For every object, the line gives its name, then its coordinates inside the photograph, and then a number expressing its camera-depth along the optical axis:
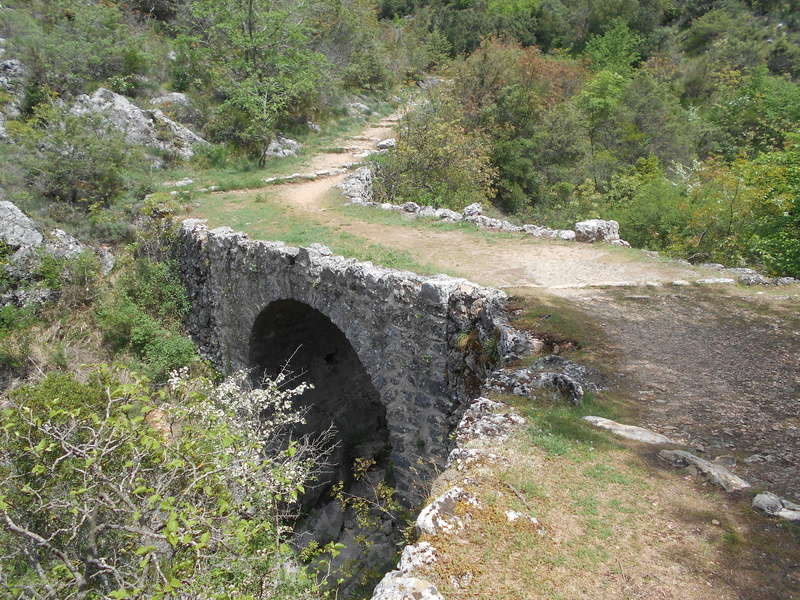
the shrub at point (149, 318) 12.07
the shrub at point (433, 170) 14.83
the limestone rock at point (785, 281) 7.15
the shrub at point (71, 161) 13.82
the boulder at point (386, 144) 18.45
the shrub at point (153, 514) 3.86
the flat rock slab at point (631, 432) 4.23
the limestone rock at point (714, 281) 7.27
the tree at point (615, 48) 31.64
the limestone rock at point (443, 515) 3.42
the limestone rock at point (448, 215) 11.32
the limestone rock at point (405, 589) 2.94
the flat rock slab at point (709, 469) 3.58
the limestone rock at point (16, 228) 12.41
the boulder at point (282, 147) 18.28
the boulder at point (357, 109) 23.99
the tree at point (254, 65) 17.44
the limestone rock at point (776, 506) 3.24
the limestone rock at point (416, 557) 3.17
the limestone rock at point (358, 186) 13.59
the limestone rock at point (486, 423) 4.48
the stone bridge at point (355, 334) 6.85
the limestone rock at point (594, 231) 9.52
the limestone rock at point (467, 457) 4.07
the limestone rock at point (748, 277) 7.17
